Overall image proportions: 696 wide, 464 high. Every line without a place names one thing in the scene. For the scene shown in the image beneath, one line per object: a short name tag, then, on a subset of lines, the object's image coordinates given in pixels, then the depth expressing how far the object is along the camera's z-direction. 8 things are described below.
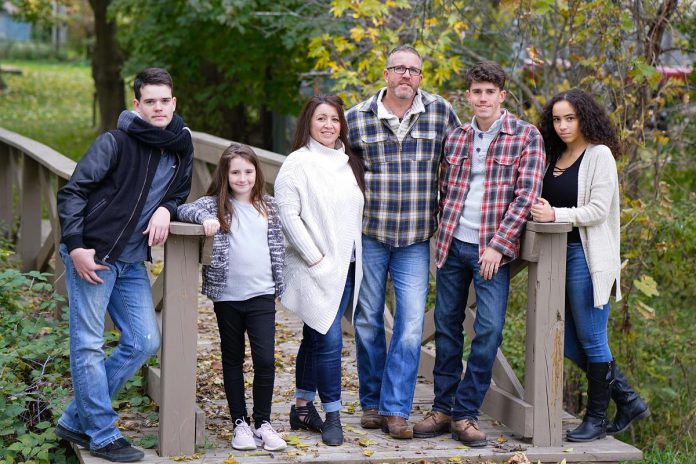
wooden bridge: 7.73
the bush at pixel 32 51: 75.19
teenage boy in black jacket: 7.42
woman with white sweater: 7.94
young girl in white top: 7.70
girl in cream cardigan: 8.05
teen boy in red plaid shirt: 7.85
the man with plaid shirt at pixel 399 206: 8.15
